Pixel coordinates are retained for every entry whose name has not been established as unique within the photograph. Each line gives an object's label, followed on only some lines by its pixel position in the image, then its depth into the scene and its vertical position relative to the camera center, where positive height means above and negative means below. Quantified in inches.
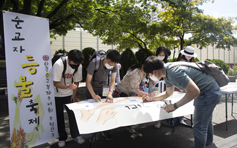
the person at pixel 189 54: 121.2 +5.8
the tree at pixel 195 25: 284.2 +63.2
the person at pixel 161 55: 134.9 +6.0
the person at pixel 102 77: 98.5 -8.3
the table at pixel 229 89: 123.8 -20.3
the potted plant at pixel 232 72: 626.9 -36.1
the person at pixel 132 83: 114.5 -13.7
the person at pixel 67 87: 96.3 -13.1
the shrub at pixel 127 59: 340.5 +8.2
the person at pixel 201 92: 72.4 -12.6
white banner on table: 76.5 -24.3
